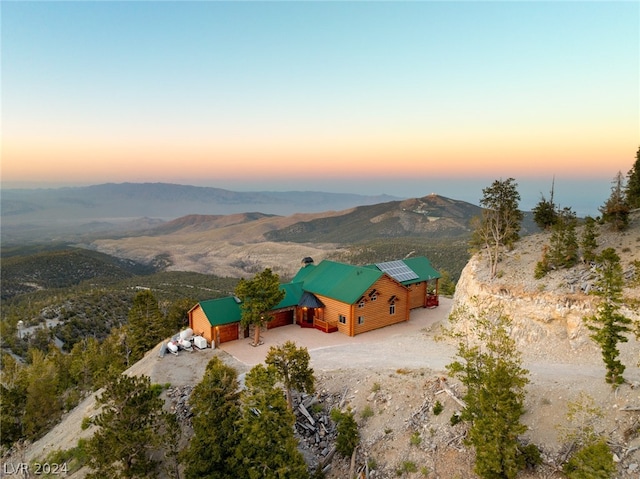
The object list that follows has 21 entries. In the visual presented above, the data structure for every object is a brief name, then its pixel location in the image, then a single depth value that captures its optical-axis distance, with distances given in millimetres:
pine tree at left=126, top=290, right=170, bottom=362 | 35594
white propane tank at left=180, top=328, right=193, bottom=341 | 30562
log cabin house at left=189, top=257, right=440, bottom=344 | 30828
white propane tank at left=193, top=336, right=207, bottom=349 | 29734
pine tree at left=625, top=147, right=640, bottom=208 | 36219
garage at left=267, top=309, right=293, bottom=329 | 33844
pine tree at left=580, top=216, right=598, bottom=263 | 25672
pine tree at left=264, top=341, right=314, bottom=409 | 20141
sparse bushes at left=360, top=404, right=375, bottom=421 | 20172
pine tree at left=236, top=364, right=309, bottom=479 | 15539
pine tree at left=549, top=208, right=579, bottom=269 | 26531
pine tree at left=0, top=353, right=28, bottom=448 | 30219
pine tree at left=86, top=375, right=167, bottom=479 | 17078
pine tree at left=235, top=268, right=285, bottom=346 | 29122
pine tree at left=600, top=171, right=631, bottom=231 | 27891
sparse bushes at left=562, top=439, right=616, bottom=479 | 12117
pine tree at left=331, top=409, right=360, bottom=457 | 18453
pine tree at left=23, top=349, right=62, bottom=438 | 30625
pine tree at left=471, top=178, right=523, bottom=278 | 30875
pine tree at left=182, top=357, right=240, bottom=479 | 15852
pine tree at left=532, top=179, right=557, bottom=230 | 33719
